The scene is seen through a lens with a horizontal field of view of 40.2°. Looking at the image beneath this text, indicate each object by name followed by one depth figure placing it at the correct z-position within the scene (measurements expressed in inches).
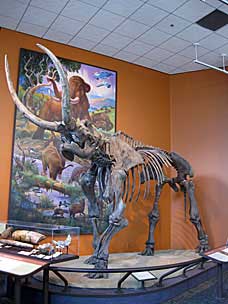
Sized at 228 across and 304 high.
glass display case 132.6
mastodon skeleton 140.0
